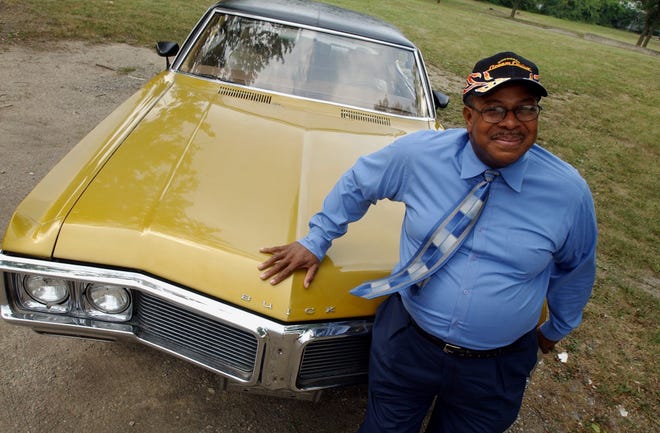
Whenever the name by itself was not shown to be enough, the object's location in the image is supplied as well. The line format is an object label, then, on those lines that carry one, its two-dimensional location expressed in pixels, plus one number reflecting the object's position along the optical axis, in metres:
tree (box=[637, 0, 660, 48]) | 30.45
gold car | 1.86
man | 1.59
